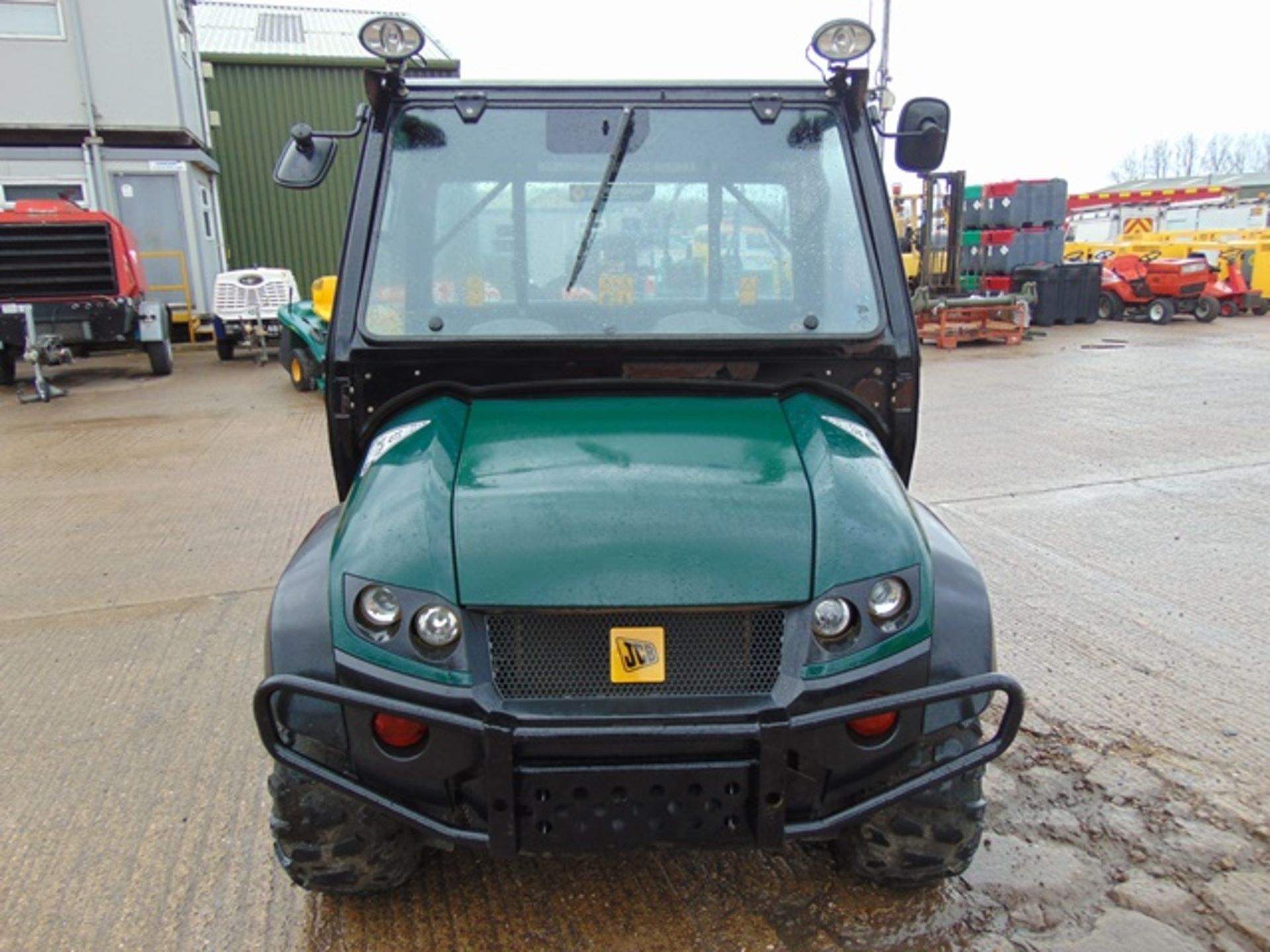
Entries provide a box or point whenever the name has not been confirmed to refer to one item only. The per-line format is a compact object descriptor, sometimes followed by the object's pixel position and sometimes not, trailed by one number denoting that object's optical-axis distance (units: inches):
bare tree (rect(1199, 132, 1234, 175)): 2923.2
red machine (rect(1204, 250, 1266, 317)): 750.5
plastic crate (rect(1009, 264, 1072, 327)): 728.3
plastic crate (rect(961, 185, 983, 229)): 789.9
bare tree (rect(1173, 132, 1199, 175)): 3016.7
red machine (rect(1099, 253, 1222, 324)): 728.3
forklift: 628.1
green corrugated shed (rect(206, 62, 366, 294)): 728.3
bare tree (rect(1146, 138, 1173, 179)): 3056.1
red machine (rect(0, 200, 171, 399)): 441.1
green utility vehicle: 79.2
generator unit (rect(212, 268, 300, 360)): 541.3
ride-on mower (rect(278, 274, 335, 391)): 411.5
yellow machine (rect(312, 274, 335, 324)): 375.9
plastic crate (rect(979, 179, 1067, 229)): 757.9
